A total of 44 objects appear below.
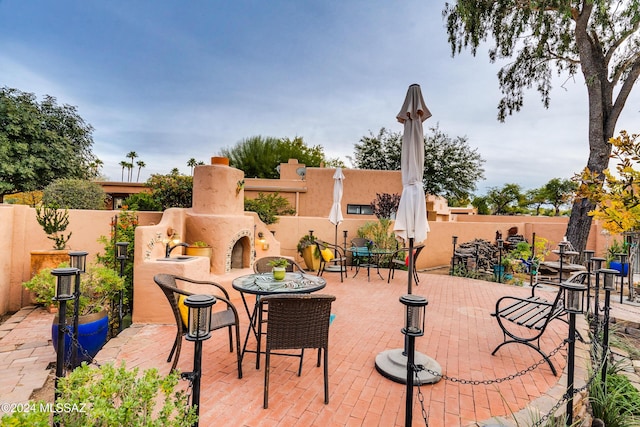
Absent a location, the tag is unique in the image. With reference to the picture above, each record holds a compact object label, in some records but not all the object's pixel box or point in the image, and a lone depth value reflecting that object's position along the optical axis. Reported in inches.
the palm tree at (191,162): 1304.1
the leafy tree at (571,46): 366.0
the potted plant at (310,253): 358.9
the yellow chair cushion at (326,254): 354.0
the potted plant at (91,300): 147.5
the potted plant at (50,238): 232.1
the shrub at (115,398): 56.6
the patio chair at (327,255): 318.3
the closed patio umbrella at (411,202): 130.7
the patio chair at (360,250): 327.8
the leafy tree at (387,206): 511.2
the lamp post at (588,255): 191.8
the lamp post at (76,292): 126.7
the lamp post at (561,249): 222.6
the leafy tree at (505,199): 1285.7
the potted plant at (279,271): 155.1
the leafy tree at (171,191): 350.6
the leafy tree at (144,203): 343.6
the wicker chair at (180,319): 119.0
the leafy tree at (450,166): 791.7
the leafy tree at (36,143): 531.8
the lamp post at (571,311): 95.1
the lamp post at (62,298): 104.0
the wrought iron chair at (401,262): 309.6
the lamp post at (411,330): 90.0
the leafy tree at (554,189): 1165.7
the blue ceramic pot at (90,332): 145.1
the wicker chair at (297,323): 106.6
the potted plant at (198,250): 235.8
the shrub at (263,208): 399.9
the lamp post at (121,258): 180.4
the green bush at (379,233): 399.2
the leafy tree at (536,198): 1258.8
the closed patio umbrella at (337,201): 359.6
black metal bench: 138.8
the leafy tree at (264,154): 1133.1
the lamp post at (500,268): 358.8
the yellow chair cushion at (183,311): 136.1
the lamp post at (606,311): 120.6
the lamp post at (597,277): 147.6
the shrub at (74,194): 312.5
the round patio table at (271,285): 132.2
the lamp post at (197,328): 78.2
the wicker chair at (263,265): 196.5
